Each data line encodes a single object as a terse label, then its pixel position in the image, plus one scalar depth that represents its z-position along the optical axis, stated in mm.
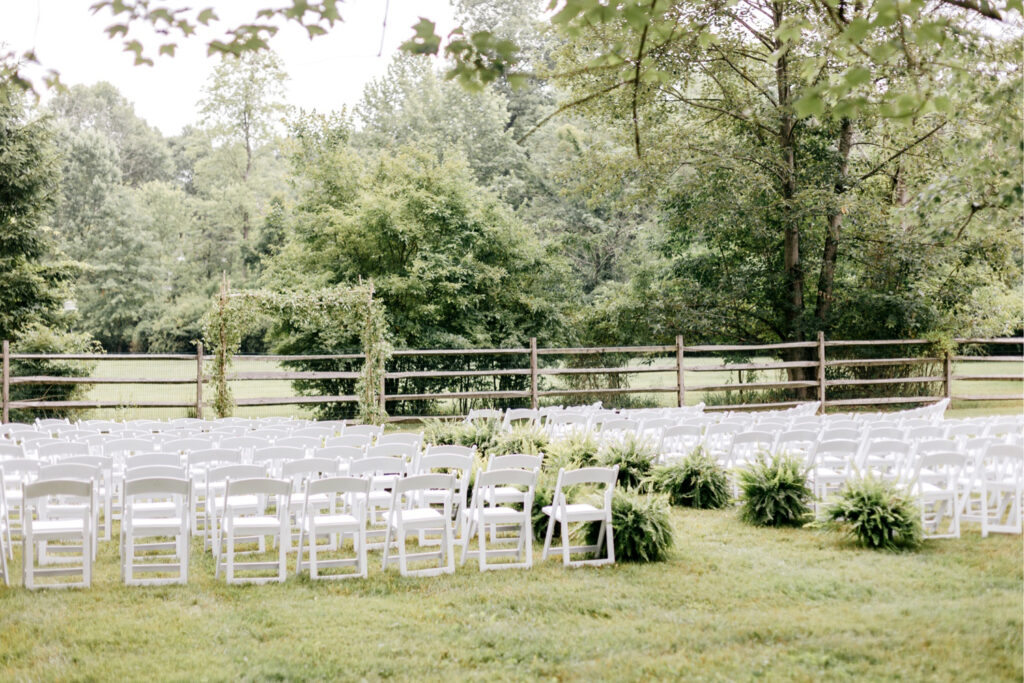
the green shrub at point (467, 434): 11391
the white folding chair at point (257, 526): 6223
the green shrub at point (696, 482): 9492
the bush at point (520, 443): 10562
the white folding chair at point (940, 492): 7449
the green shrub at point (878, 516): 7266
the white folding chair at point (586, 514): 6875
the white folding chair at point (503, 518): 6844
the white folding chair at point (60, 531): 5906
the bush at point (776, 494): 8414
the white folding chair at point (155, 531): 6148
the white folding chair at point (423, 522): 6477
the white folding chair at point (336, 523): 6359
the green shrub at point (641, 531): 7059
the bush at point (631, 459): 9898
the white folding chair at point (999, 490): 7734
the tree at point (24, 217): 18516
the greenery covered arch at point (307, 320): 17031
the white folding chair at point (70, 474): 6594
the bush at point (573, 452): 9430
